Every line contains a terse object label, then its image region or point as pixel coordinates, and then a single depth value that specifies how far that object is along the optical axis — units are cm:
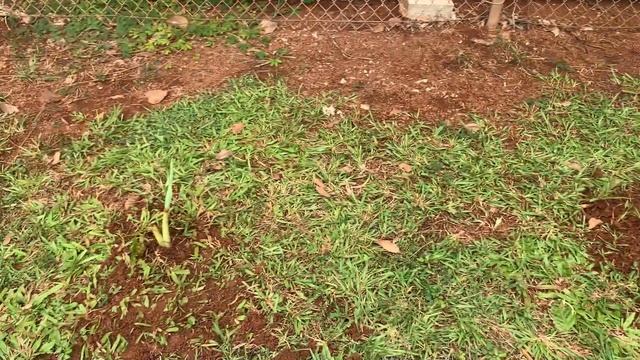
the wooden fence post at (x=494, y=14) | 330
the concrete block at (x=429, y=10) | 339
